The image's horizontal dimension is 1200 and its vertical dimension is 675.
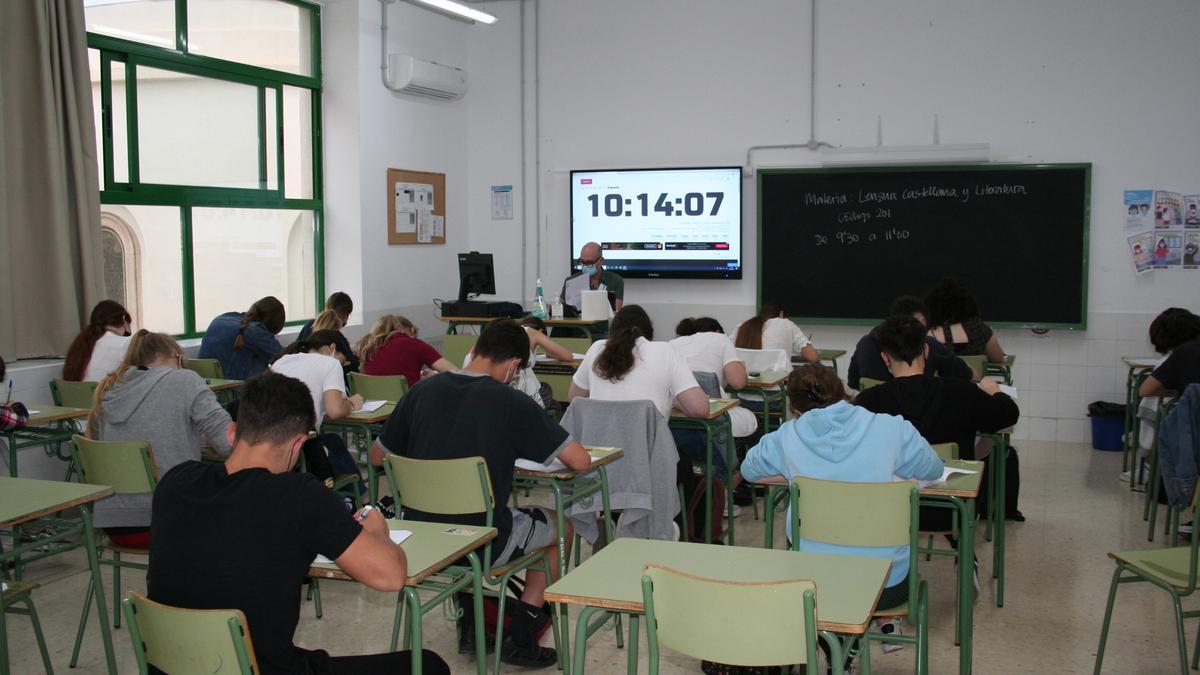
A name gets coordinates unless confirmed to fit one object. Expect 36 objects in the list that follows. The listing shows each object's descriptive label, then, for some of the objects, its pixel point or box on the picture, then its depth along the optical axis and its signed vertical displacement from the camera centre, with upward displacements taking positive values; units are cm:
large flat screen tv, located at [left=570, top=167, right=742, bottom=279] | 895 +27
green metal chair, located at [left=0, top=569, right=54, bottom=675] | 311 -106
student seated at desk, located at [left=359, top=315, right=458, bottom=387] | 572 -55
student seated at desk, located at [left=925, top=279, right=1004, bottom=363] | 631 -40
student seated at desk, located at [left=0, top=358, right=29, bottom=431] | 457 -71
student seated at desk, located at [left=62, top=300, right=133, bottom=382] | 553 -51
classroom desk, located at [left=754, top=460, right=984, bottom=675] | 334 -86
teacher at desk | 856 -24
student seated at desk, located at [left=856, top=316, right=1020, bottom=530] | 407 -57
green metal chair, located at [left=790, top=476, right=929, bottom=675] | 303 -77
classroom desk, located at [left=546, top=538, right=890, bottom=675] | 225 -76
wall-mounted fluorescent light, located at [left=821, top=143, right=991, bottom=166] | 809 +75
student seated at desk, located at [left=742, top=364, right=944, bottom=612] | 319 -62
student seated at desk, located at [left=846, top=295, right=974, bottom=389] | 553 -55
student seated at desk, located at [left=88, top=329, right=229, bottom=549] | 405 -62
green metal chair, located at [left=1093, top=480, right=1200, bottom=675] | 319 -100
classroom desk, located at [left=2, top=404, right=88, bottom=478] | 477 -87
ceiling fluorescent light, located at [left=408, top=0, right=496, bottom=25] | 803 +186
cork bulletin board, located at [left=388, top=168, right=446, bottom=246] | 887 +38
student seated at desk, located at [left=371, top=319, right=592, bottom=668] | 351 -60
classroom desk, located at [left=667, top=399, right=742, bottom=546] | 478 -83
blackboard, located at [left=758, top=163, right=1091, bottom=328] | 805 +10
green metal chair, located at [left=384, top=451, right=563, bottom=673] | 336 -77
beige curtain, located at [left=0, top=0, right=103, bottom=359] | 584 +40
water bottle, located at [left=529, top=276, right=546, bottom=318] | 814 -45
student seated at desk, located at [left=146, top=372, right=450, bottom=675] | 219 -61
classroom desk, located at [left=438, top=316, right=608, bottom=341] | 780 -54
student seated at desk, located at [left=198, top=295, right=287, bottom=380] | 623 -53
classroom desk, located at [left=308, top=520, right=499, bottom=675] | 254 -77
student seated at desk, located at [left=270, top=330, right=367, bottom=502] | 478 -62
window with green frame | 682 +68
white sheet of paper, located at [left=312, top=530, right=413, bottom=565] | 280 -76
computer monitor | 869 -20
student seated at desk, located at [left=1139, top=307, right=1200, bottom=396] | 553 -53
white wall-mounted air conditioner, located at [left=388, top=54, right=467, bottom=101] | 867 +146
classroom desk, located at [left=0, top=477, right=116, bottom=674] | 305 -75
